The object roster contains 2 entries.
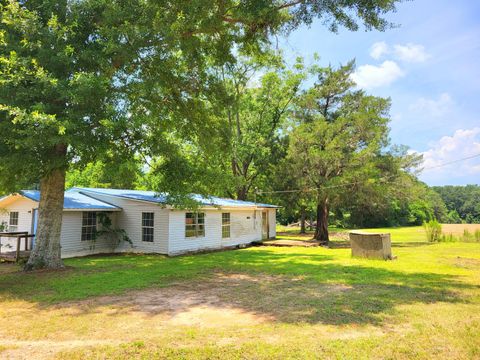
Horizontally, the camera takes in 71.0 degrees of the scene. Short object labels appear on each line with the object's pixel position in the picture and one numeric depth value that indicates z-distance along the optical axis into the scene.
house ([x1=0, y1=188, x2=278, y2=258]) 16.06
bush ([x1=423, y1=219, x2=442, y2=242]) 23.62
